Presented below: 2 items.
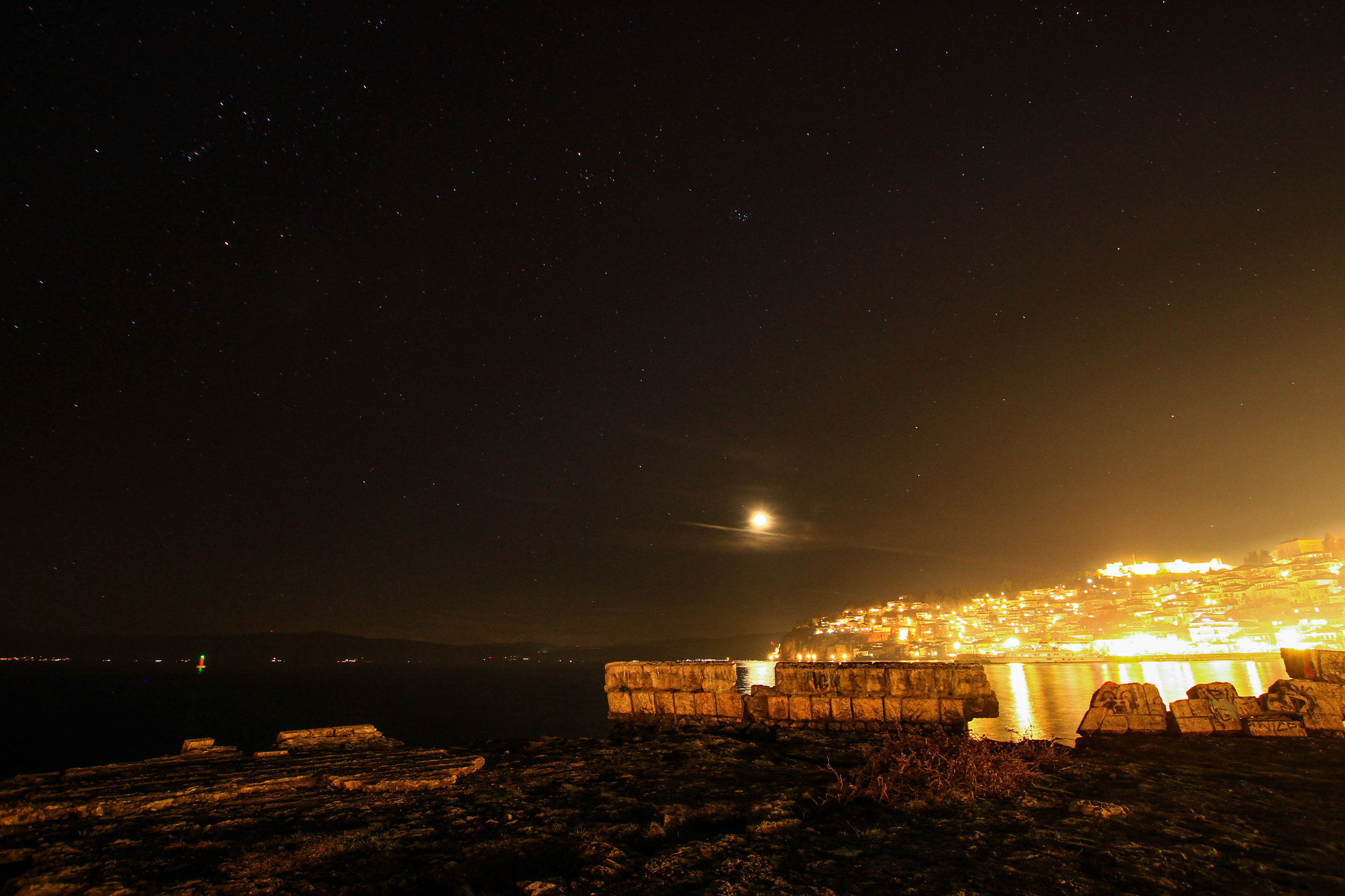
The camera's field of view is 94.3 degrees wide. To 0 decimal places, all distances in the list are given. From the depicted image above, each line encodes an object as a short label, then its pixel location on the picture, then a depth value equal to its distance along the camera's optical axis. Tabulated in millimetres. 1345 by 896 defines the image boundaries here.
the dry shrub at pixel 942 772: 4395
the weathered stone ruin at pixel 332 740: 7383
